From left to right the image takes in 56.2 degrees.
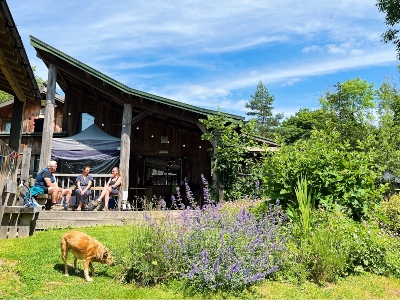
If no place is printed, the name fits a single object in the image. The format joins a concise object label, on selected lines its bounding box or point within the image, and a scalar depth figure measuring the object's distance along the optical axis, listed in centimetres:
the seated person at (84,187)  1005
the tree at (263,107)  6769
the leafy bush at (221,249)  430
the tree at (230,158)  1136
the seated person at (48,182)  898
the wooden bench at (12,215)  661
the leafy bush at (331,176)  647
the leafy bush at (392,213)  739
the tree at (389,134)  2050
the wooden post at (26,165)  943
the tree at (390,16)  1188
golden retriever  466
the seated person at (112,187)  1036
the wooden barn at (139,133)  1367
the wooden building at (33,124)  1630
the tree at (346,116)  2253
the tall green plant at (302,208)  570
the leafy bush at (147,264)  452
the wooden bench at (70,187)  905
